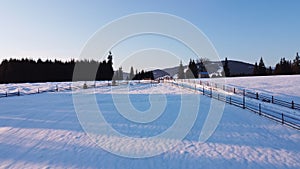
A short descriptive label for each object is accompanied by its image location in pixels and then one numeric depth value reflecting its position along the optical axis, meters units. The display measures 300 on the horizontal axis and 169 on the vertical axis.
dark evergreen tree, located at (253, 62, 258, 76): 90.19
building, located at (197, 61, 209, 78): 96.68
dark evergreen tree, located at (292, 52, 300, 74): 80.61
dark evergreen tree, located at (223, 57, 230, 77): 91.19
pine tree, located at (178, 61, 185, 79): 100.75
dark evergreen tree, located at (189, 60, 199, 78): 92.80
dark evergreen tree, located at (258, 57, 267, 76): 87.56
